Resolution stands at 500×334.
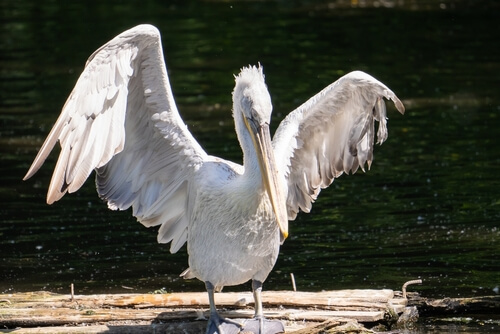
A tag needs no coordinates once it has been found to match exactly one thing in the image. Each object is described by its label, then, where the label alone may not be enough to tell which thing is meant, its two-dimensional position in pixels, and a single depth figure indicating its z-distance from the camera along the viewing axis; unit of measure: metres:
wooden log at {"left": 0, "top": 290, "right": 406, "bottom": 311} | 12.96
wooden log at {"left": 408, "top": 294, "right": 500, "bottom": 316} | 13.37
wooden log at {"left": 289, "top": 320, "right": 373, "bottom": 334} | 11.87
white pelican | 11.77
